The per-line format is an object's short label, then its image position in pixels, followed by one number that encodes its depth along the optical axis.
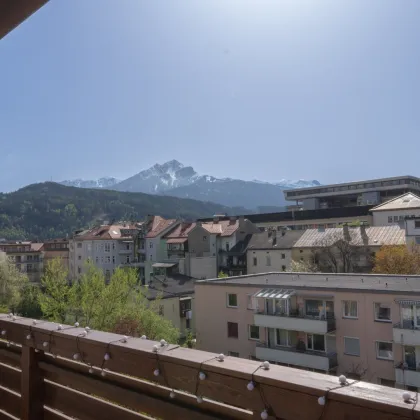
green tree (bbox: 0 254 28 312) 28.19
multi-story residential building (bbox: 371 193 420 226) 41.09
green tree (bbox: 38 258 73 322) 20.41
